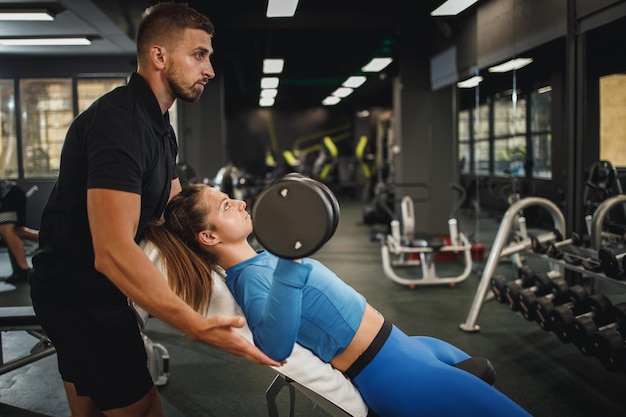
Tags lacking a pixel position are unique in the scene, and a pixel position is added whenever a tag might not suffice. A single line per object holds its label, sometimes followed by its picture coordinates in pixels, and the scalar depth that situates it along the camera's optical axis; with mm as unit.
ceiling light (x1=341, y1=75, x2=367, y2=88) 11055
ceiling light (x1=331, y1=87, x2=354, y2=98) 12875
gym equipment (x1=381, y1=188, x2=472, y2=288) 4805
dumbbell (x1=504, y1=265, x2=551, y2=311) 3009
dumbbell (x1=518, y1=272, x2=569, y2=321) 2893
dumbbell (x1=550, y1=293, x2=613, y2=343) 2579
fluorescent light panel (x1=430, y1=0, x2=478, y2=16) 4914
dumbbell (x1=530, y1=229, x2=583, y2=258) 3045
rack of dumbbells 2432
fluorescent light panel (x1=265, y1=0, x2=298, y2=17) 4938
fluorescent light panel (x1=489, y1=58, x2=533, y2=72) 4598
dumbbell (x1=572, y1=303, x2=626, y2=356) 2424
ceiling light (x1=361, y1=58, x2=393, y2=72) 8672
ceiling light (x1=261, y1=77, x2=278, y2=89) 11320
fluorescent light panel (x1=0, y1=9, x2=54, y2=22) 5340
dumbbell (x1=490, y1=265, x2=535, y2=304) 3145
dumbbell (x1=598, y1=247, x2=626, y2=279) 2432
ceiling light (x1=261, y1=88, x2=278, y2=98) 13470
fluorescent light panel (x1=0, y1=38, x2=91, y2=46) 6836
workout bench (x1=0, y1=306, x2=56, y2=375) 2230
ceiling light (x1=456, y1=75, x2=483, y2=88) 5578
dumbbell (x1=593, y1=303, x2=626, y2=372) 2330
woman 1243
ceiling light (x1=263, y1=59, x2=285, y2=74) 9091
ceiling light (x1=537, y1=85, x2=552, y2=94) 4367
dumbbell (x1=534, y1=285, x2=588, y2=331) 2760
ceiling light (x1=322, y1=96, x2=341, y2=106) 14852
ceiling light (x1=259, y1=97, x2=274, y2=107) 15727
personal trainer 1087
